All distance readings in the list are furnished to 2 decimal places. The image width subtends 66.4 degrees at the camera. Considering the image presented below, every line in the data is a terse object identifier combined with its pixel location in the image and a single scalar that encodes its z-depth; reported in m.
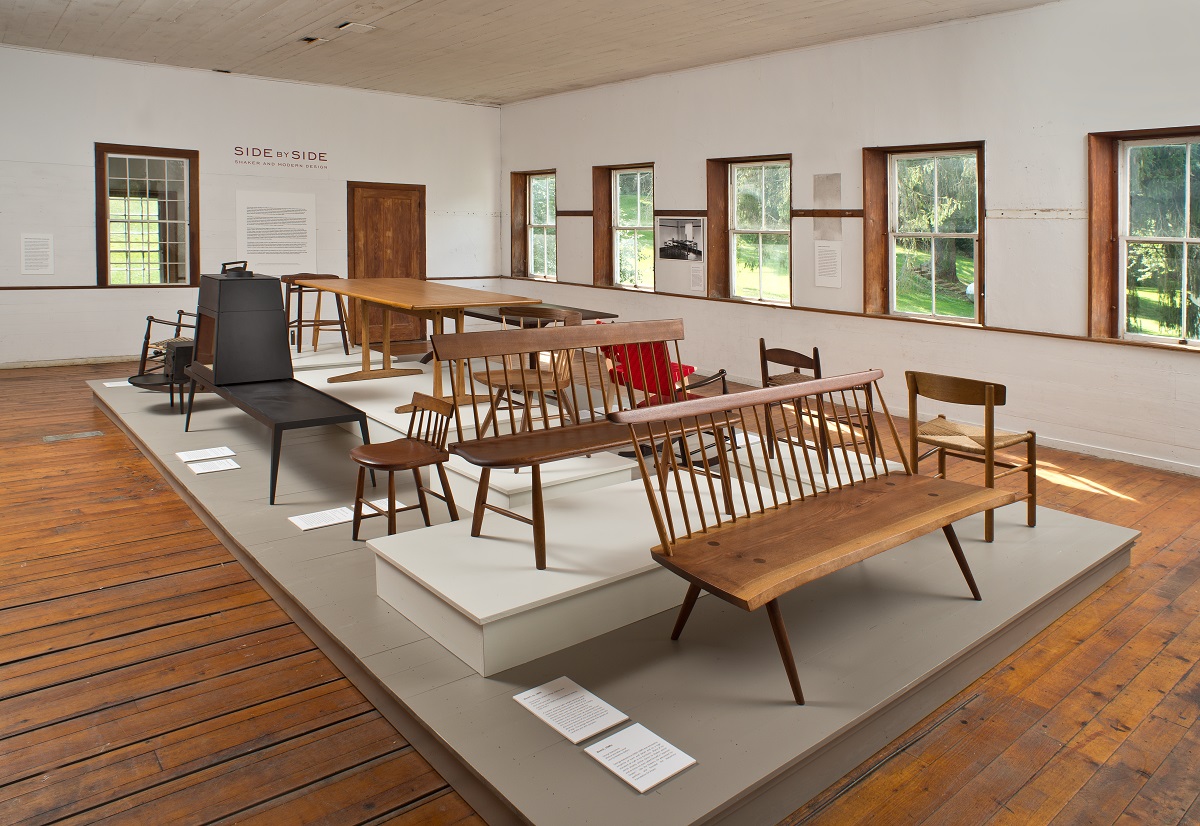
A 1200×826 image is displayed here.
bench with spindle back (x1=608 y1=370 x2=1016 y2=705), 2.79
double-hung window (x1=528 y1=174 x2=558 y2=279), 12.03
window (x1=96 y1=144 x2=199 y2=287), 9.66
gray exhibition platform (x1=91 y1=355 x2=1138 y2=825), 2.52
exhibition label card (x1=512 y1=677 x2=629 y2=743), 2.69
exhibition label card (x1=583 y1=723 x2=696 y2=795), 2.45
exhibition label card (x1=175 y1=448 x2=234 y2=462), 5.87
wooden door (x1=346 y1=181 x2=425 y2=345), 11.37
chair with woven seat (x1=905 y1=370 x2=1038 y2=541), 4.07
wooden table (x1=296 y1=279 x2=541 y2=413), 6.07
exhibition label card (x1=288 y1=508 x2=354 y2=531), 4.61
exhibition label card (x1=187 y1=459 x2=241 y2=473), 5.61
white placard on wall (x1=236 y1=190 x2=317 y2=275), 10.48
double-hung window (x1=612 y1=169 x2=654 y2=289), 10.36
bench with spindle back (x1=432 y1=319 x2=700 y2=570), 3.48
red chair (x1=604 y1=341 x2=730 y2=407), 4.41
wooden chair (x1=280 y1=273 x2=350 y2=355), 8.62
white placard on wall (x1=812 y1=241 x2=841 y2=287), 8.02
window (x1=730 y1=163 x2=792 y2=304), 8.69
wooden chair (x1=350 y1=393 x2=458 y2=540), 4.14
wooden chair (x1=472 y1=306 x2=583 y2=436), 4.00
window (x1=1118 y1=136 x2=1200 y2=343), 5.89
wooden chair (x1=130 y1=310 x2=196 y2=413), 7.30
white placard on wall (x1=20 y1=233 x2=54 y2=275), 9.25
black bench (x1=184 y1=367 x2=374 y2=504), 5.20
